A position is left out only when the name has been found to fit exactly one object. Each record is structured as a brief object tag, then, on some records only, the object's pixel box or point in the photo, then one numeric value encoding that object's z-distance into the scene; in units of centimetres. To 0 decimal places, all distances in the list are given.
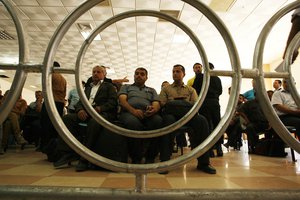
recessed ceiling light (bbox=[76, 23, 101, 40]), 570
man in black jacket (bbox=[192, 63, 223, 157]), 300
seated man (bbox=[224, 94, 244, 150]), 437
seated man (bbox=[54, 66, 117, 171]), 213
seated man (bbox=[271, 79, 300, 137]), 262
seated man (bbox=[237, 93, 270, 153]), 338
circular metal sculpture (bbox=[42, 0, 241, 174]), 58
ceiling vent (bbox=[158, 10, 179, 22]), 511
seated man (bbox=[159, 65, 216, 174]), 193
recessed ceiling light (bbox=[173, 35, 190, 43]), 626
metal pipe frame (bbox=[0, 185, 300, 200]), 61
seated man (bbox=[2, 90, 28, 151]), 366
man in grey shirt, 215
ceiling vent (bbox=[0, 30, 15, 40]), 630
